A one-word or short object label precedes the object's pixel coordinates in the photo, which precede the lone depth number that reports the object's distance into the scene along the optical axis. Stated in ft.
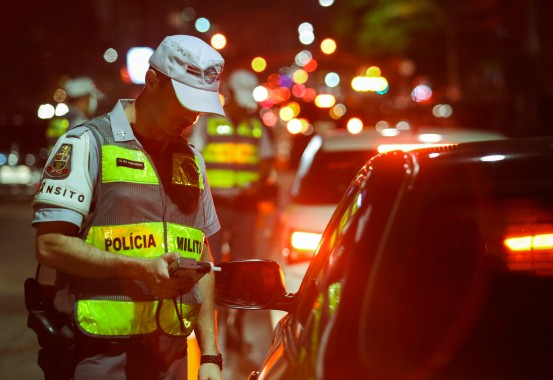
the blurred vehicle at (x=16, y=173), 69.77
